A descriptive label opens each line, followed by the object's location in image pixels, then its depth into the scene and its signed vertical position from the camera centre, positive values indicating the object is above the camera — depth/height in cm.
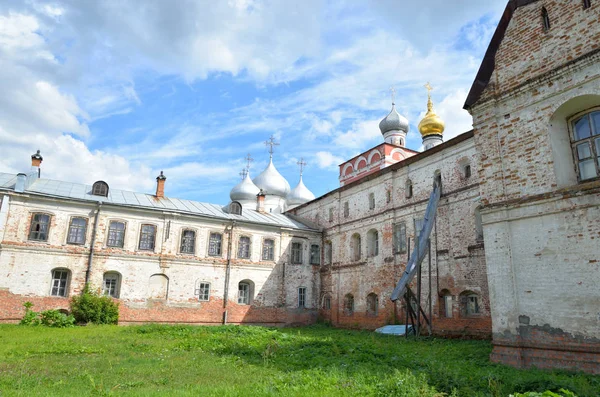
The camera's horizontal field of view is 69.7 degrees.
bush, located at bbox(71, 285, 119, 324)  1967 -42
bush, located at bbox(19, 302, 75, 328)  1853 -86
